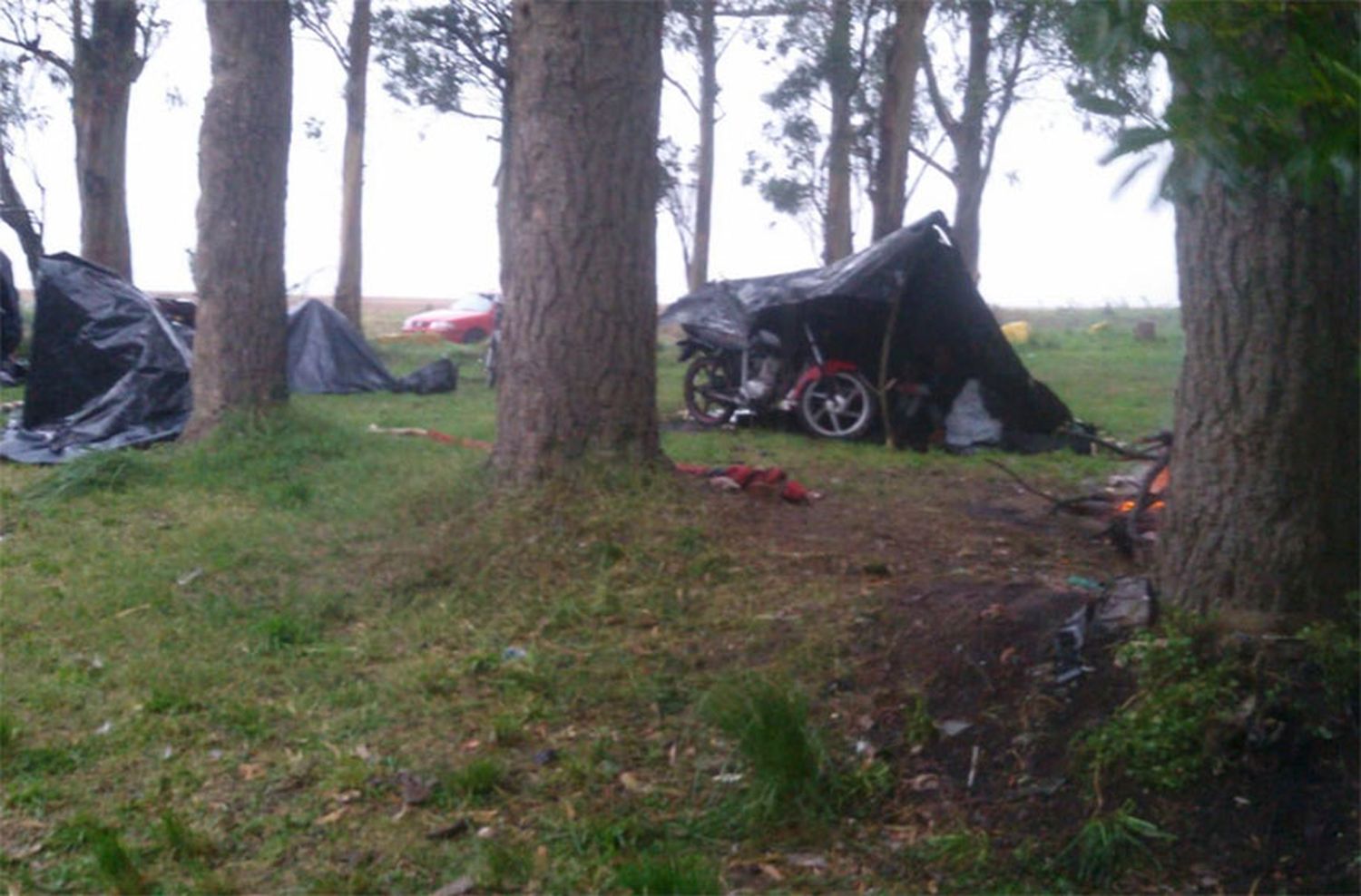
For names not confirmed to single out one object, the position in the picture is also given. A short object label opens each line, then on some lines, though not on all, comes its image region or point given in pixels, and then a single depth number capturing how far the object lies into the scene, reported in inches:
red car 1218.6
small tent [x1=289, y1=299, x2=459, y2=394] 712.4
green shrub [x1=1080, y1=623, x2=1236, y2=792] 180.2
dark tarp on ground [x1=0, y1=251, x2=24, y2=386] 673.9
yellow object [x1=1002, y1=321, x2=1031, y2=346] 979.3
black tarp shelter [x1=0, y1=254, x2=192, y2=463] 461.1
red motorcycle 486.3
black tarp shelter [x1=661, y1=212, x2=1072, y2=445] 467.5
